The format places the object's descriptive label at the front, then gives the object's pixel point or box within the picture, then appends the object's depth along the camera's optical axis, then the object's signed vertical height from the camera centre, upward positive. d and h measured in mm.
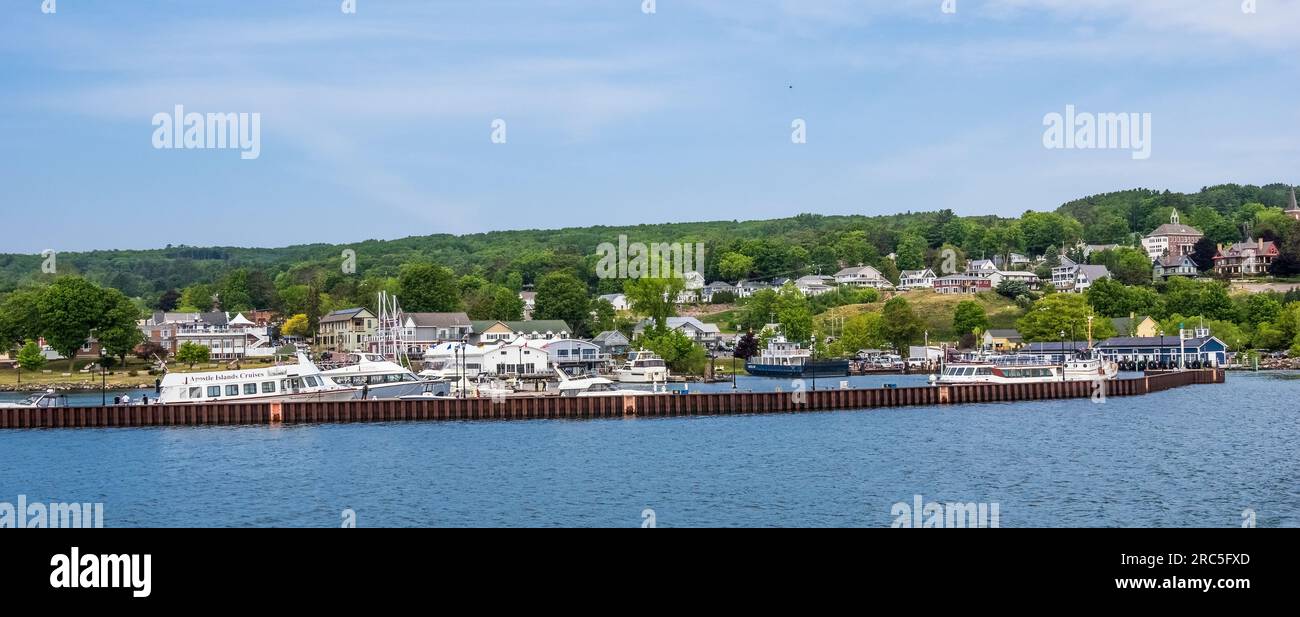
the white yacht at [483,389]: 81688 -5774
